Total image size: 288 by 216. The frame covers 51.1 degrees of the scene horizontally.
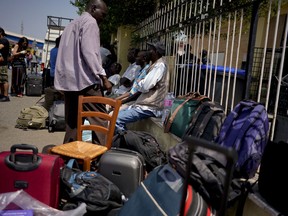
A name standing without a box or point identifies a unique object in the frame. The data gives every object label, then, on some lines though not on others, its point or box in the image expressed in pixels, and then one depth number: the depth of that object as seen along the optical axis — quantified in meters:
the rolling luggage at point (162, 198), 1.78
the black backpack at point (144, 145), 3.38
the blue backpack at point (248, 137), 2.15
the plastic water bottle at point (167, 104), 4.36
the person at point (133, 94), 4.59
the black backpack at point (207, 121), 2.73
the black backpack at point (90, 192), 2.39
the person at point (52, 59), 6.87
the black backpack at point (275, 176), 1.78
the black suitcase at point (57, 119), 5.57
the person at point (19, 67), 9.16
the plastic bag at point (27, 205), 2.13
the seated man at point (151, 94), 4.21
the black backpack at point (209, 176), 1.90
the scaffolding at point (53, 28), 18.49
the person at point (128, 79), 6.08
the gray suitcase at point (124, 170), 2.76
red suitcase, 2.30
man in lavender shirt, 3.54
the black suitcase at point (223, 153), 1.05
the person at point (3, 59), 7.81
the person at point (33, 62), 17.17
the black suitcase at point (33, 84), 9.98
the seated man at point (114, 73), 7.04
